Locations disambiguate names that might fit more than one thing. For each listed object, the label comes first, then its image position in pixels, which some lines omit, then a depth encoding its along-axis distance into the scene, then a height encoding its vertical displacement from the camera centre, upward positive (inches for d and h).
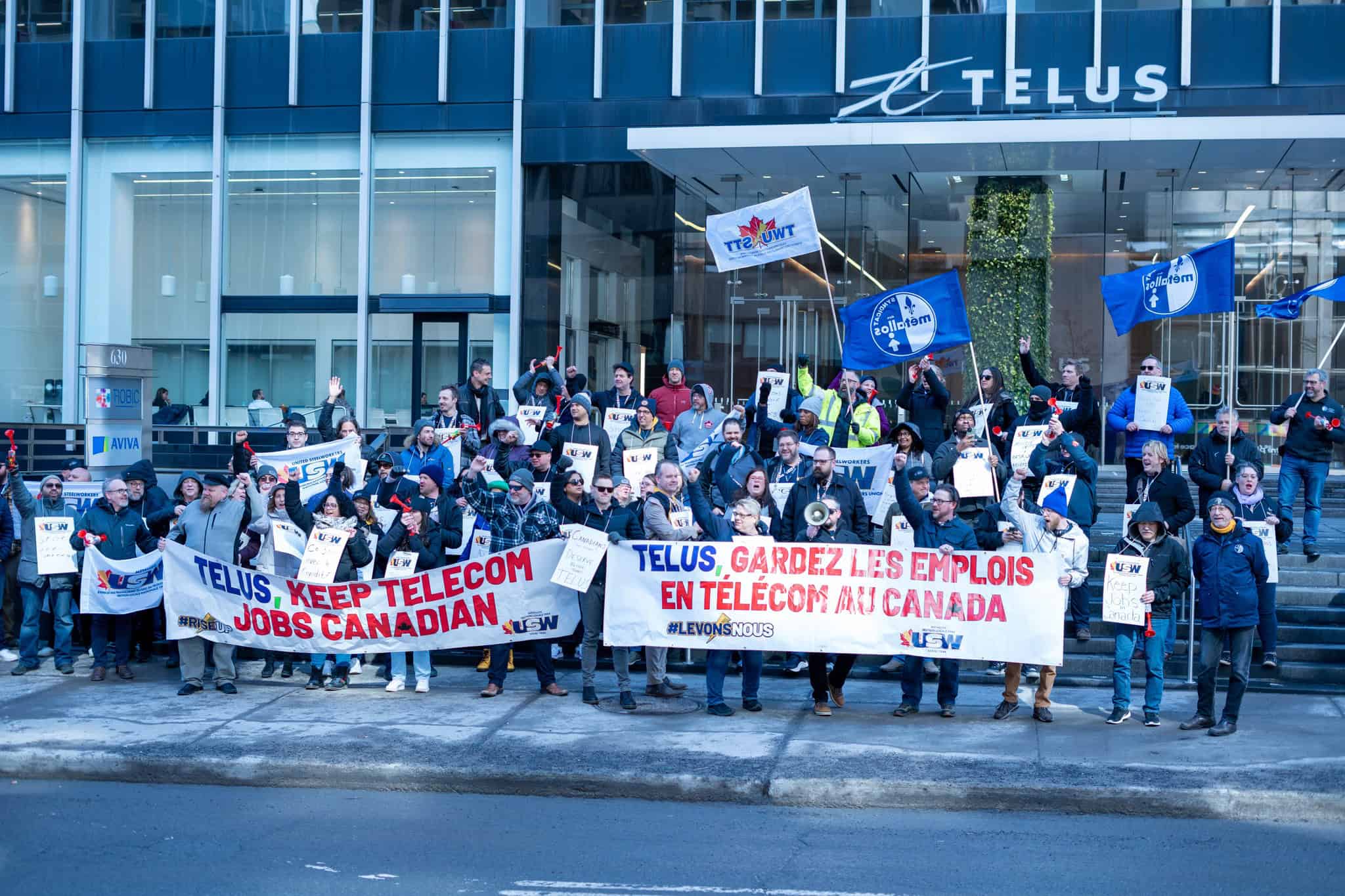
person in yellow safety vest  587.5 +15.3
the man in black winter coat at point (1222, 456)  520.1 +1.0
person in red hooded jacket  652.1 +24.3
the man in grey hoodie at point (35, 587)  520.1 -55.3
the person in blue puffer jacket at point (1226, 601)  413.7 -43.4
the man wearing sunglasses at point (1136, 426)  560.7 +14.5
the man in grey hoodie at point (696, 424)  597.9 +12.0
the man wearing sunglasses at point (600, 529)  466.3 -30.3
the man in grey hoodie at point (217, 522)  499.8 -28.5
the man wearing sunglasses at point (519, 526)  479.8 -27.5
